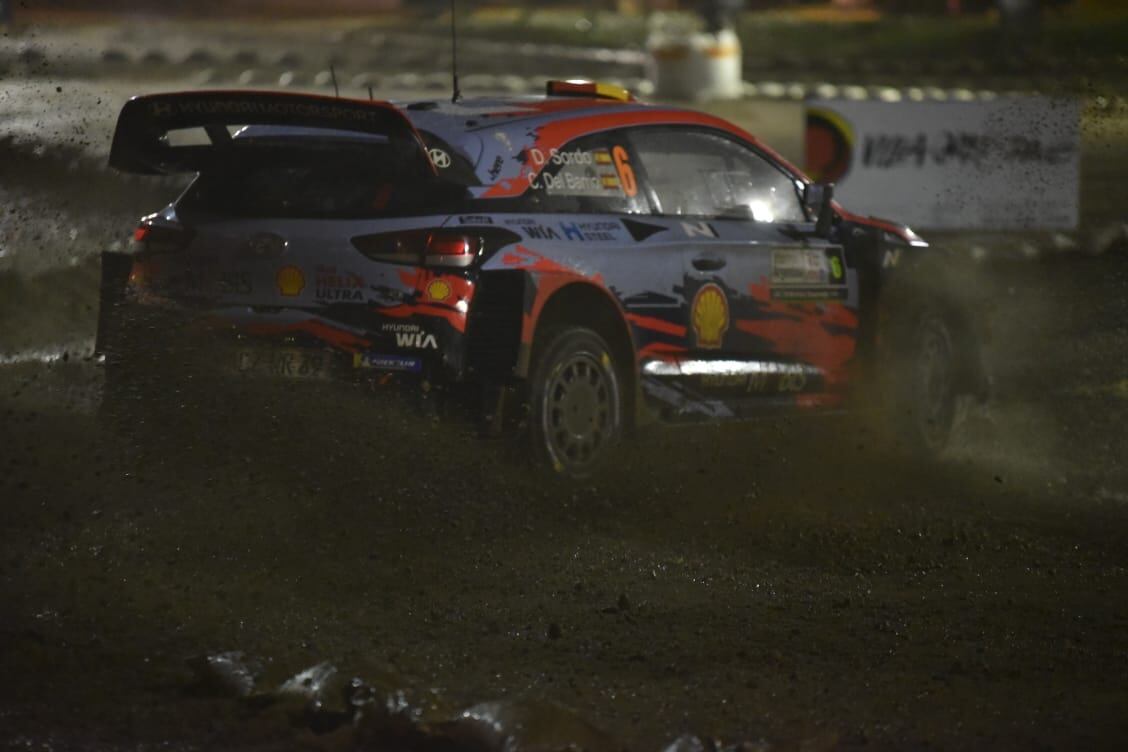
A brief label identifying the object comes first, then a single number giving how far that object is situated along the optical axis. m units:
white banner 33.16
